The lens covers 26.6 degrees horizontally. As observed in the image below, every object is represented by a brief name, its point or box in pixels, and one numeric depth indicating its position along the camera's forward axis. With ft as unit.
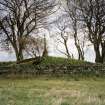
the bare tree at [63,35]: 80.35
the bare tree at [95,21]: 70.38
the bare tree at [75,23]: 75.21
